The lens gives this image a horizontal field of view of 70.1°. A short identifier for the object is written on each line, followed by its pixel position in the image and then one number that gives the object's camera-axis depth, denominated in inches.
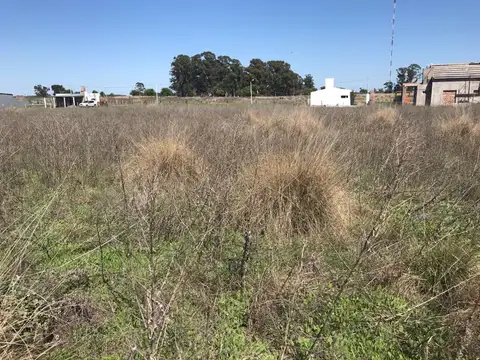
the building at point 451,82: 1366.9
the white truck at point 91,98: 1997.3
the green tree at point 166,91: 3752.5
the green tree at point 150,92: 3339.6
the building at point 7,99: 1776.6
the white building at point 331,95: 2363.4
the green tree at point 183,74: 4291.3
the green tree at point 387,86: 3565.2
